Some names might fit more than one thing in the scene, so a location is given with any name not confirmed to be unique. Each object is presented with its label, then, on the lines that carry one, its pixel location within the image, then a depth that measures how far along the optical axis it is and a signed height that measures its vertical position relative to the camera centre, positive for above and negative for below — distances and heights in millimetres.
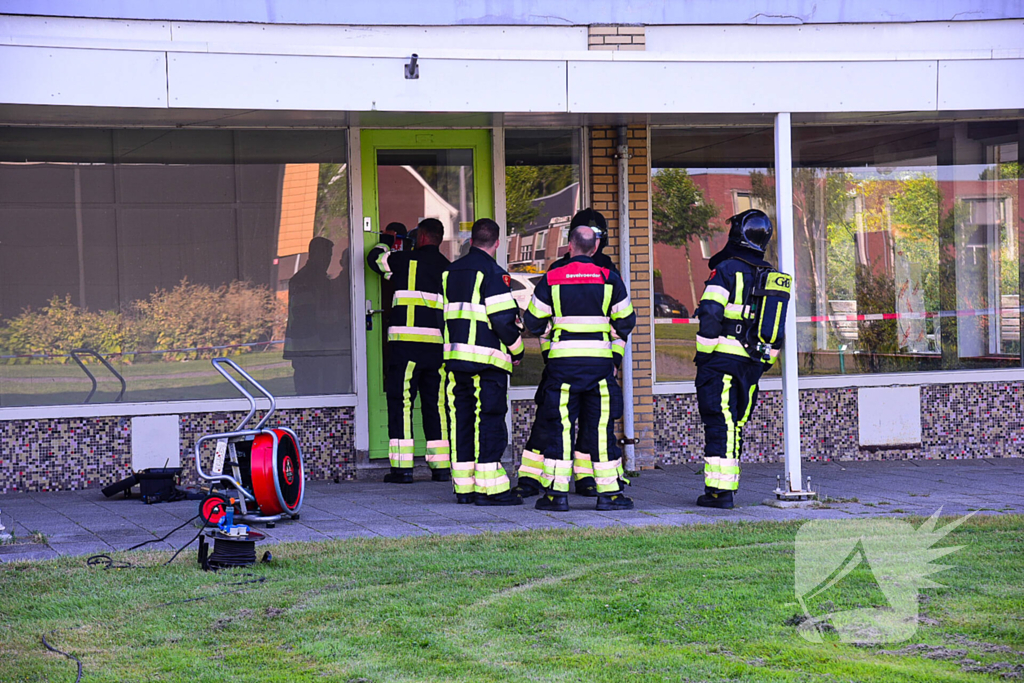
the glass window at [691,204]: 19703 +790
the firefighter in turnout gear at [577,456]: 15180 -1158
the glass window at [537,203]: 19219 +798
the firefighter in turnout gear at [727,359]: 14758 -473
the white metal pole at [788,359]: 15062 -493
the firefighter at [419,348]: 17437 -418
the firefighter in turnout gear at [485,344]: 15203 -349
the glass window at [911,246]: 20578 +378
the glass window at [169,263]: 17594 +318
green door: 18766 +904
